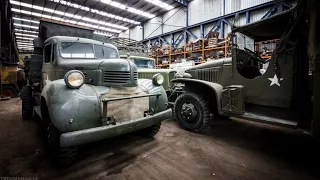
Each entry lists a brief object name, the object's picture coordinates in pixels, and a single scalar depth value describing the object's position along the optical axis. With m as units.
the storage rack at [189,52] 9.06
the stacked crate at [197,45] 10.29
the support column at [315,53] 2.06
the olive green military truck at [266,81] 2.48
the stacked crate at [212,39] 9.56
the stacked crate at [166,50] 12.67
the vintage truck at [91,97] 2.16
